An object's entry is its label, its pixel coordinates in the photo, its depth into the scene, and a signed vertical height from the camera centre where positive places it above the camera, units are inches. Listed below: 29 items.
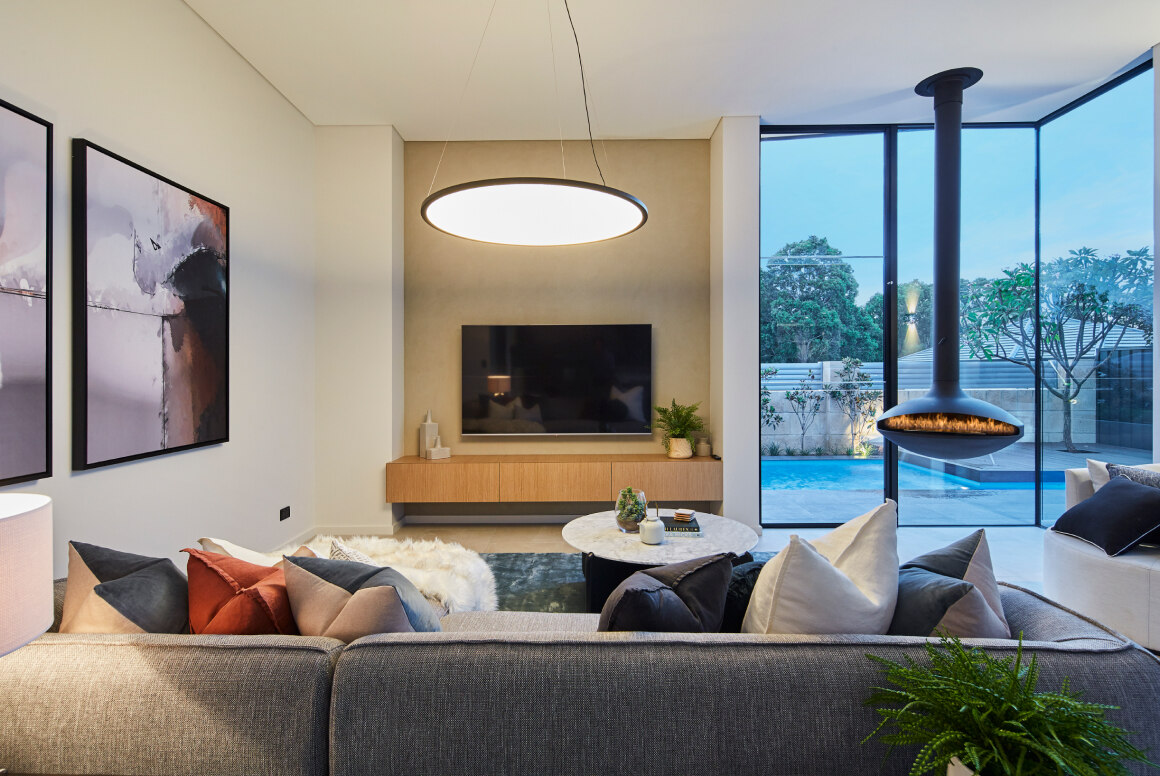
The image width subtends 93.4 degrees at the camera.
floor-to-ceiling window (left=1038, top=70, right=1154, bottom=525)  134.6 +28.4
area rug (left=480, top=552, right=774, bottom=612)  109.3 -42.9
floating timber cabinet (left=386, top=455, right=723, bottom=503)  158.1 -26.5
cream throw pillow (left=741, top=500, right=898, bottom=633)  43.2 -16.4
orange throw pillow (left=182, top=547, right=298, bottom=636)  45.1 -18.0
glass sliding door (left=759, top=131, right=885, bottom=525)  164.1 +20.6
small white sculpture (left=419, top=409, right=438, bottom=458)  165.9 -14.7
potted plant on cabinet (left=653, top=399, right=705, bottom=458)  163.2 -11.8
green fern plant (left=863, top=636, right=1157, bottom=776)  29.2 -19.1
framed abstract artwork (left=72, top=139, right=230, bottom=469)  82.6 +13.0
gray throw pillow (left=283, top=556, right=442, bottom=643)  43.4 -17.6
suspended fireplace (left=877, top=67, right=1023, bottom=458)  97.3 +7.4
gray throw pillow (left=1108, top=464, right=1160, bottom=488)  99.0 -15.9
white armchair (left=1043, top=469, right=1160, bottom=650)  86.7 -33.2
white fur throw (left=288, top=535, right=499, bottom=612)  81.6 -31.8
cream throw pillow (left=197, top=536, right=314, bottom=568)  57.5 -17.7
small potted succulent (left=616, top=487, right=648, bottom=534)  106.3 -23.9
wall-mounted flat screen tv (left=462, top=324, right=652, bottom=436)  169.5 +4.2
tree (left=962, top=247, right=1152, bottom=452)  138.1 +20.8
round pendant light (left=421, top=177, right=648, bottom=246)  70.8 +25.8
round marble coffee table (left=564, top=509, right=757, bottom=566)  92.4 -28.0
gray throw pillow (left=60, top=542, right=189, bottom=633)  44.3 -17.5
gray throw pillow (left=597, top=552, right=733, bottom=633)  43.5 -17.4
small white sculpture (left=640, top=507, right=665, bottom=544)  97.4 -25.6
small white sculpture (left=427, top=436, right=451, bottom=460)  164.6 -19.4
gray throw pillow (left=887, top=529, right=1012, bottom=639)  42.9 -17.1
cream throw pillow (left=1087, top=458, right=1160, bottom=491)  106.2 -16.3
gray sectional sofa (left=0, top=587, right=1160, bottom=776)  37.5 -22.5
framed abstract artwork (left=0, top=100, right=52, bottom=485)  70.1 +12.2
